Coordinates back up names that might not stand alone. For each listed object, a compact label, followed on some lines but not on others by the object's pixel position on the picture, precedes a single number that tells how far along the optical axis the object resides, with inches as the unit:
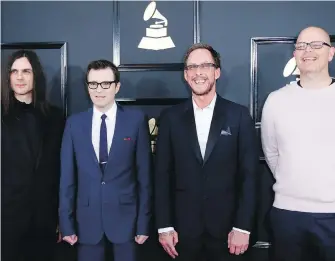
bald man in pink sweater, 85.4
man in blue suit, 90.0
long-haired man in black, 95.2
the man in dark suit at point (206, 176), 87.7
